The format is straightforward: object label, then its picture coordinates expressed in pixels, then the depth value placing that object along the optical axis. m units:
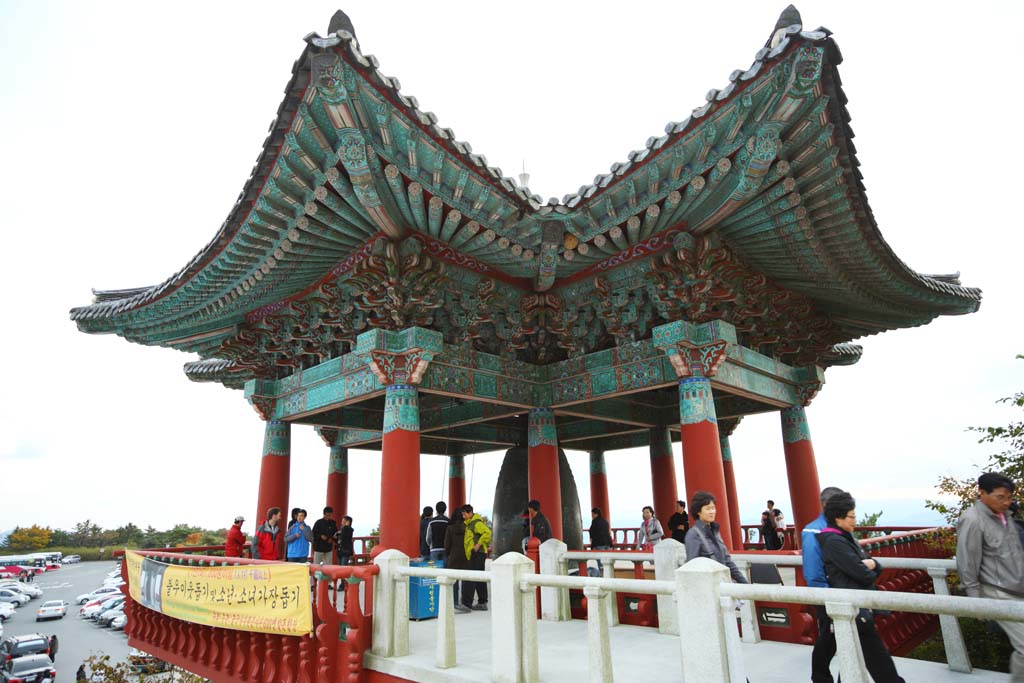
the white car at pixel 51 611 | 60.19
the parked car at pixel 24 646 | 41.56
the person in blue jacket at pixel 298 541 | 9.28
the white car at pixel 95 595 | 65.50
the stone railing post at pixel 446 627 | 5.83
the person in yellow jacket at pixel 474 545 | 9.20
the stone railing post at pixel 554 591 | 8.44
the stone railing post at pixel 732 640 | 4.04
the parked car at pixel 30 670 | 37.62
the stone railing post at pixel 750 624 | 6.80
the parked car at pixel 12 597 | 63.22
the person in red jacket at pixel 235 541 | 10.57
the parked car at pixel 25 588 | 67.22
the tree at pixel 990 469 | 8.17
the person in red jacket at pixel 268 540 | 9.80
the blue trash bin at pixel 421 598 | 8.38
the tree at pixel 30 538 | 96.91
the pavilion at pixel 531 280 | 7.58
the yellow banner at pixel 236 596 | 6.94
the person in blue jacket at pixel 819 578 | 4.12
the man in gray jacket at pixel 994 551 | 4.04
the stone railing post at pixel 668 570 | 7.24
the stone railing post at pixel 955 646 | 5.40
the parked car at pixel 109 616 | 56.03
